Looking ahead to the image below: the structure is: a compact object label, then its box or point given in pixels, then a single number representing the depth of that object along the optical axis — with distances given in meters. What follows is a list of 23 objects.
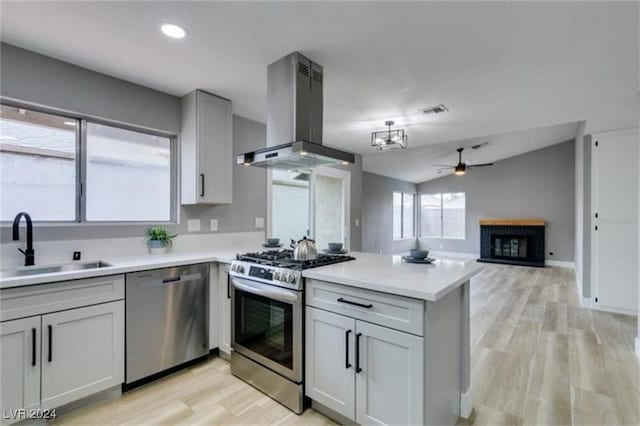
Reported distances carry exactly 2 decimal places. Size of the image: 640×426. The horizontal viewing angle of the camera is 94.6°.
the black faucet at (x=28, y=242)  2.03
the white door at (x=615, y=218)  3.84
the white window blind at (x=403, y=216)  9.49
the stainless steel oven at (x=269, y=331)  1.94
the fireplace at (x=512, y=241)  7.84
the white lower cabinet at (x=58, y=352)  1.66
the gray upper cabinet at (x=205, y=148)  2.89
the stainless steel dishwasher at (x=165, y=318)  2.13
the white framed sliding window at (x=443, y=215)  9.54
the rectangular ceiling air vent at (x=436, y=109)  3.23
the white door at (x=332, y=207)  4.95
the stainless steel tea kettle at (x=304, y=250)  2.22
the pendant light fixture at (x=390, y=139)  3.70
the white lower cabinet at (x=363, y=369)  1.47
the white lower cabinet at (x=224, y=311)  2.57
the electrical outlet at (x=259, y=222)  3.74
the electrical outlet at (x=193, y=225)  3.11
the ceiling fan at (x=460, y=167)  6.86
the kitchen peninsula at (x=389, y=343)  1.46
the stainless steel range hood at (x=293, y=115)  2.19
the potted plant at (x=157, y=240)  2.74
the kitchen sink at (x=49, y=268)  2.00
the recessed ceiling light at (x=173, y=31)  1.88
